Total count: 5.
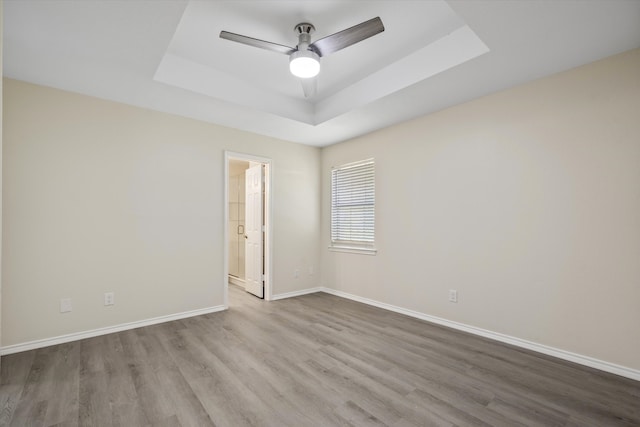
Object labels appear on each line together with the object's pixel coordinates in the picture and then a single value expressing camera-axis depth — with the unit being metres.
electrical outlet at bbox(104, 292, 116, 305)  3.19
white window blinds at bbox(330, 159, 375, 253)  4.40
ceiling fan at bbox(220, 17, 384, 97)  2.15
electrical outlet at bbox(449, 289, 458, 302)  3.35
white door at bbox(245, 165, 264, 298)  4.71
